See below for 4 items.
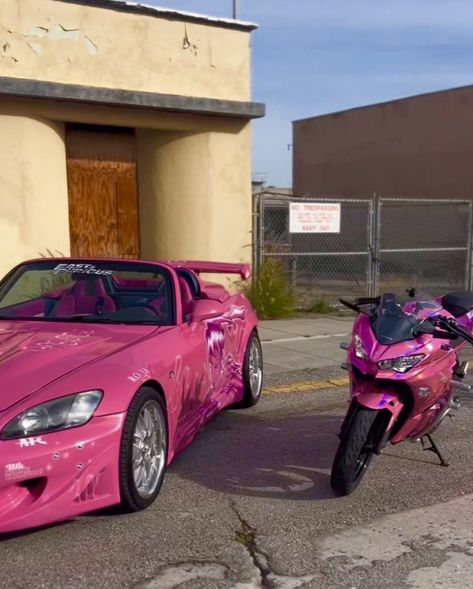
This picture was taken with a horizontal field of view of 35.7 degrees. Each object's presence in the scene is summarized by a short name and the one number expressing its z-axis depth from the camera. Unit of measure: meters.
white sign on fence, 12.09
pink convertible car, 3.51
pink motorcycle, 4.26
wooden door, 10.99
